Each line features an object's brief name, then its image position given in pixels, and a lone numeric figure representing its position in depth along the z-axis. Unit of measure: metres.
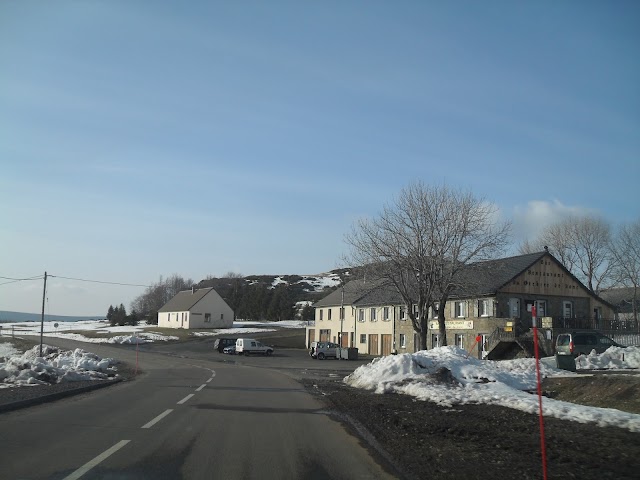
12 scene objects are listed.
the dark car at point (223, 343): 62.97
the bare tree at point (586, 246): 67.31
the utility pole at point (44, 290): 38.06
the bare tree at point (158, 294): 167.12
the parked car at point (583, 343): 30.94
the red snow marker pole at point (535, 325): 7.42
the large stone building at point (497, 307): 42.06
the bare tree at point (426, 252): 38.81
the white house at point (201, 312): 98.75
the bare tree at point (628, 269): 63.47
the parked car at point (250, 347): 57.91
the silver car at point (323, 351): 53.50
